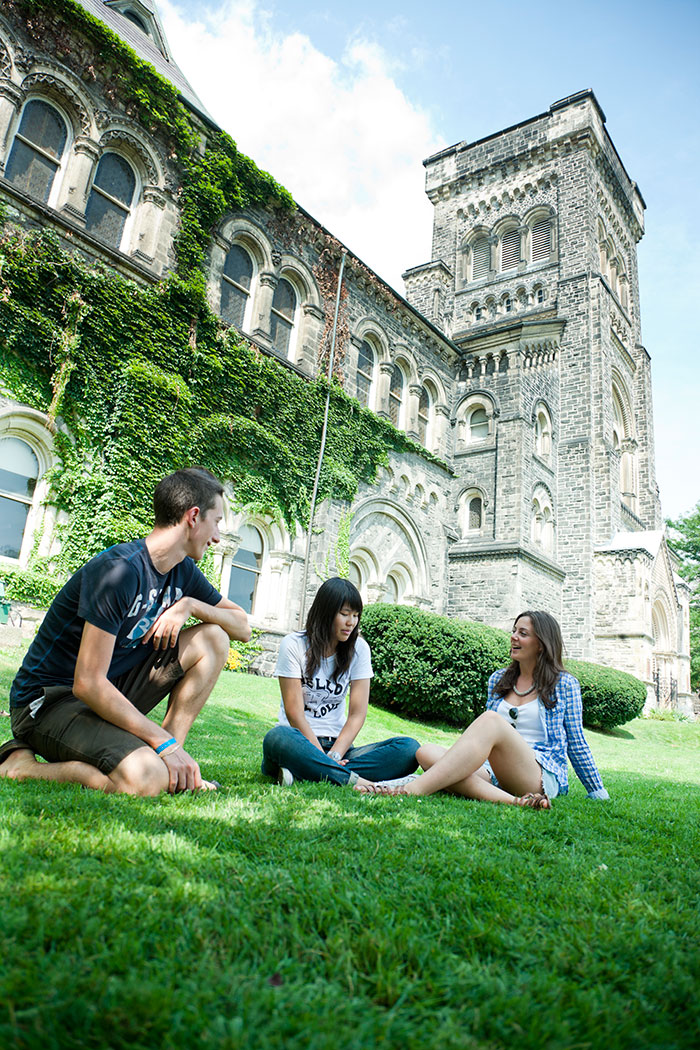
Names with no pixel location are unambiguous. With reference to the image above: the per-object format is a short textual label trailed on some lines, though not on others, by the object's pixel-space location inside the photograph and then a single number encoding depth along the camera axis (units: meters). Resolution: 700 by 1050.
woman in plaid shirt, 3.67
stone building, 11.35
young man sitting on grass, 3.00
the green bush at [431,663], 12.40
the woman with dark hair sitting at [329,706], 3.76
